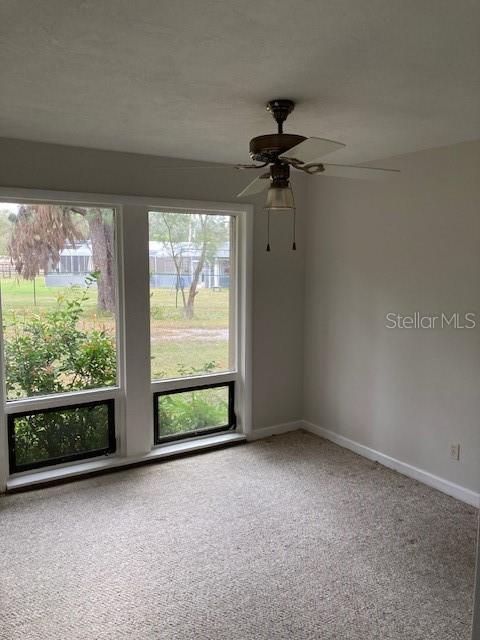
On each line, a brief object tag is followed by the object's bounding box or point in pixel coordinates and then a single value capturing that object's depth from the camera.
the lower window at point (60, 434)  3.53
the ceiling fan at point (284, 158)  2.18
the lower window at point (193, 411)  4.11
